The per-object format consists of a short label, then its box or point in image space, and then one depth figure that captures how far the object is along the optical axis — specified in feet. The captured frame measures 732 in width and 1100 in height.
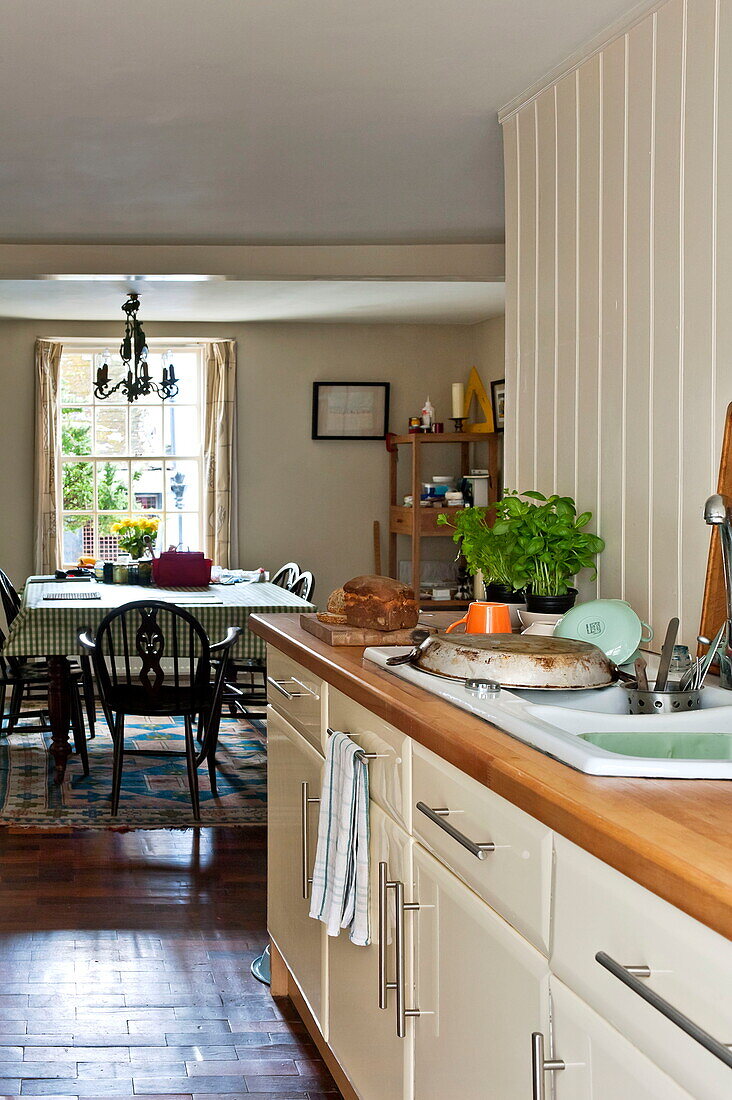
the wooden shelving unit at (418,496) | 23.49
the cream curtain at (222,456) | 25.04
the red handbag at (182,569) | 19.42
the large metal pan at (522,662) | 5.89
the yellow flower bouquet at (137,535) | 20.81
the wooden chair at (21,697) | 17.62
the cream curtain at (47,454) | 24.44
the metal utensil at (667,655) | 5.88
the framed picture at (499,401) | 23.35
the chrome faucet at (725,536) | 5.95
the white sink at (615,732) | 4.16
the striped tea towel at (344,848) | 6.52
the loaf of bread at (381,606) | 8.00
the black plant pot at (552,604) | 8.14
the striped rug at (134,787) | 14.87
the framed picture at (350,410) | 25.44
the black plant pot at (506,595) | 8.65
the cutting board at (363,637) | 7.91
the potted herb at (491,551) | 8.50
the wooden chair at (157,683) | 14.88
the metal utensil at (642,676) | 5.90
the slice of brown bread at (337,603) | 8.35
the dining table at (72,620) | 16.40
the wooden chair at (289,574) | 20.92
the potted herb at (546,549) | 8.32
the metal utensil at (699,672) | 5.89
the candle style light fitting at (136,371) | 19.04
